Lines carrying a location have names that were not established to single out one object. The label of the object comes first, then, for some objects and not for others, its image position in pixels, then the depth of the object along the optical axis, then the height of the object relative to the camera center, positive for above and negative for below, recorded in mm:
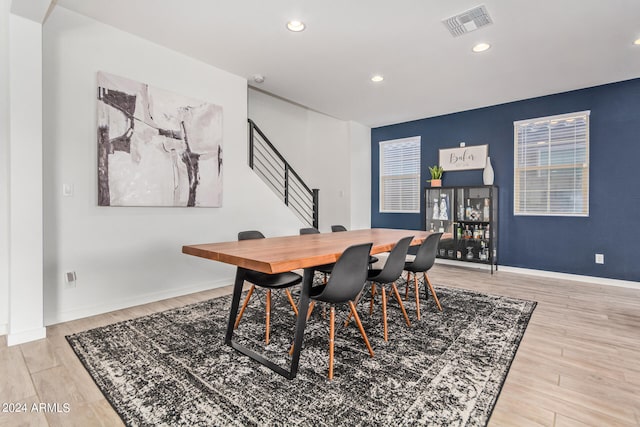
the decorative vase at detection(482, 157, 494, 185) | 5223 +536
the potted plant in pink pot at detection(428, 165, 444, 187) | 5797 +564
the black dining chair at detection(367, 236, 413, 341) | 2508 -469
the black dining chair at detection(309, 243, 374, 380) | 1991 -459
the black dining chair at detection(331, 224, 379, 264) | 4331 -272
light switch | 2886 +162
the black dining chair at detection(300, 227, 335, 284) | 3084 -582
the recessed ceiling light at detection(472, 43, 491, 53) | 3315 +1661
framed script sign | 5469 +870
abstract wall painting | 3111 +648
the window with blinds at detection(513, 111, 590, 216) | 4633 +625
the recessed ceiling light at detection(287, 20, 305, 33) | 2963 +1683
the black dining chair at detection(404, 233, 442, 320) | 2988 -459
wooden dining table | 1807 -292
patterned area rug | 1631 -1020
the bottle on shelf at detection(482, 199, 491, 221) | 5234 -58
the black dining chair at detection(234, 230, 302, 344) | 2449 -566
